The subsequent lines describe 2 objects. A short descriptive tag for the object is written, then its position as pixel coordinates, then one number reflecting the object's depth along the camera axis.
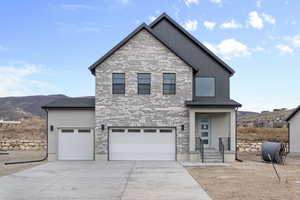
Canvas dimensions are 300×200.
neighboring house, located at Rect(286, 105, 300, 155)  19.08
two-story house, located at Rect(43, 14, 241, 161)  15.14
